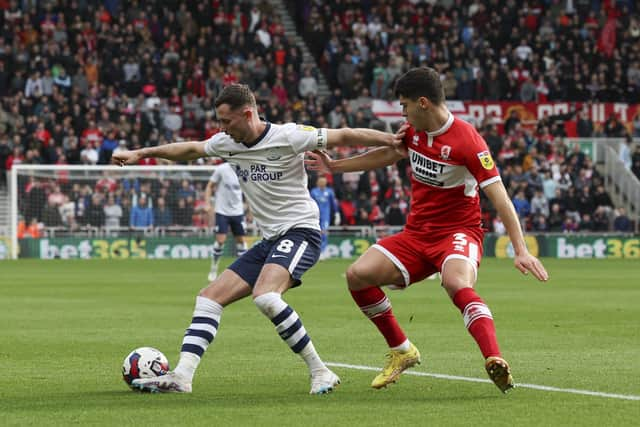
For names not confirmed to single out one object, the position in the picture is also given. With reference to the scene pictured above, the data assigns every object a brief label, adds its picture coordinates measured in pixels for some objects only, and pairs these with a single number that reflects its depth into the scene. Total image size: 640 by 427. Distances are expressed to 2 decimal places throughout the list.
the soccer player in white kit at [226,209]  47.28
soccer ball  17.75
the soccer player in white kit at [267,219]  17.33
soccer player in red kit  16.89
